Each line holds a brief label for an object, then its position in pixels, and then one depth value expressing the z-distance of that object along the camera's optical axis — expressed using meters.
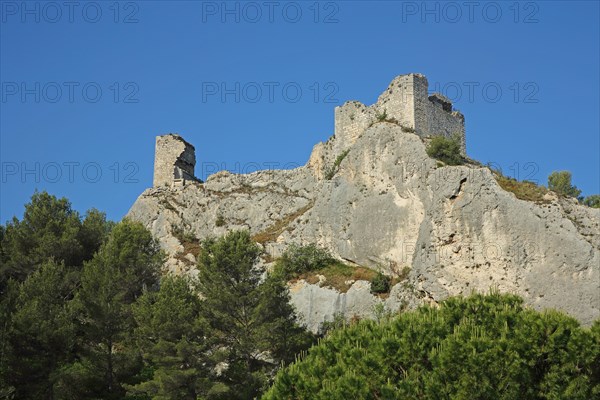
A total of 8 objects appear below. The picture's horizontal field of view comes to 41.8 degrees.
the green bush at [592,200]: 57.22
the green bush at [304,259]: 46.22
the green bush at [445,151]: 44.72
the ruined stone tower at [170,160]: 58.16
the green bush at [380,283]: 42.97
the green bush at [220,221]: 54.34
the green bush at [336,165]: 49.37
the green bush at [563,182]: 59.62
